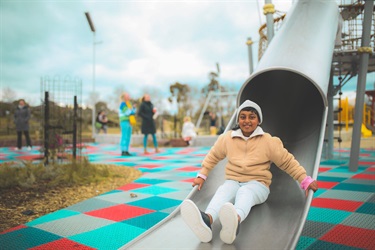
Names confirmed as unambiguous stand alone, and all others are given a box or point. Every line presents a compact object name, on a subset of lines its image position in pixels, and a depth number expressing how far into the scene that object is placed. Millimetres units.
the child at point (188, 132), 12709
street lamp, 16500
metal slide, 2186
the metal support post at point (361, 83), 5301
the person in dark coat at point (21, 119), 10641
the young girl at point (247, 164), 2379
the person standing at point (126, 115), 8844
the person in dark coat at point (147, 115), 9391
